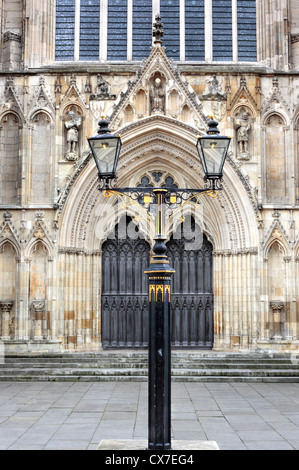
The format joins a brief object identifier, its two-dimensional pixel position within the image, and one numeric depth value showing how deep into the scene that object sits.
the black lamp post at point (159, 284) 6.66
